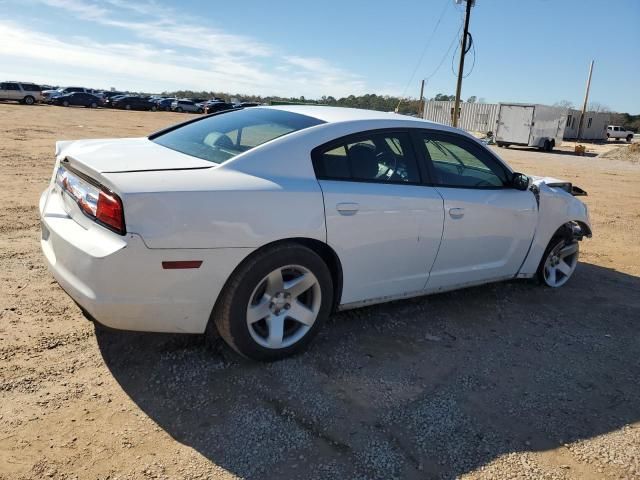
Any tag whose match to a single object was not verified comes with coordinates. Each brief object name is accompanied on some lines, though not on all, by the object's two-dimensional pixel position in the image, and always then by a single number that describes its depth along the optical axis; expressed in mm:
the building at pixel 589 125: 53191
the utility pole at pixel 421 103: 42891
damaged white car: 2768
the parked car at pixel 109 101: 53062
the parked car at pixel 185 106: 57469
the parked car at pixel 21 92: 42594
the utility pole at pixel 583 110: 53522
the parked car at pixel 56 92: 49219
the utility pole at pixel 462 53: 22797
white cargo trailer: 31906
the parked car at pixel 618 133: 62062
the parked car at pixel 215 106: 49216
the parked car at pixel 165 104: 58000
